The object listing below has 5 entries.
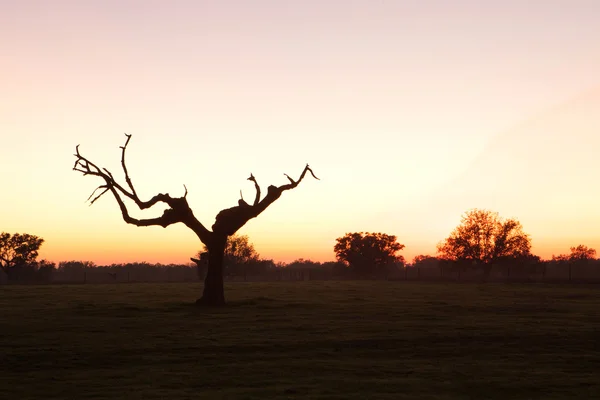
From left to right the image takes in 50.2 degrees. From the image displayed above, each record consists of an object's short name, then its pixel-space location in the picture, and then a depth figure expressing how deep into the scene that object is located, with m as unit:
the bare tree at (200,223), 39.19
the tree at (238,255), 125.60
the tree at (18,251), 110.31
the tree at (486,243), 118.38
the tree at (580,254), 177.50
